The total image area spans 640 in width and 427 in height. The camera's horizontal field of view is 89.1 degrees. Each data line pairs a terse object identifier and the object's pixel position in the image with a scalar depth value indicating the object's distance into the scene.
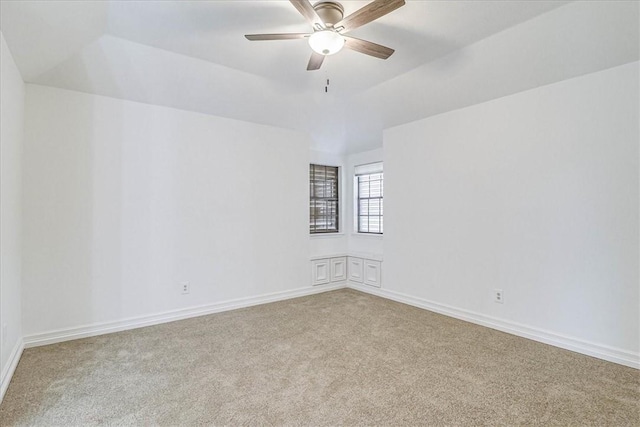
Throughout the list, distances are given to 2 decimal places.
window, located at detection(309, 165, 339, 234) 5.43
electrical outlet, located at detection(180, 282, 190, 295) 3.68
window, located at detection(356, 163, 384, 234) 5.33
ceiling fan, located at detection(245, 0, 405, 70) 1.88
